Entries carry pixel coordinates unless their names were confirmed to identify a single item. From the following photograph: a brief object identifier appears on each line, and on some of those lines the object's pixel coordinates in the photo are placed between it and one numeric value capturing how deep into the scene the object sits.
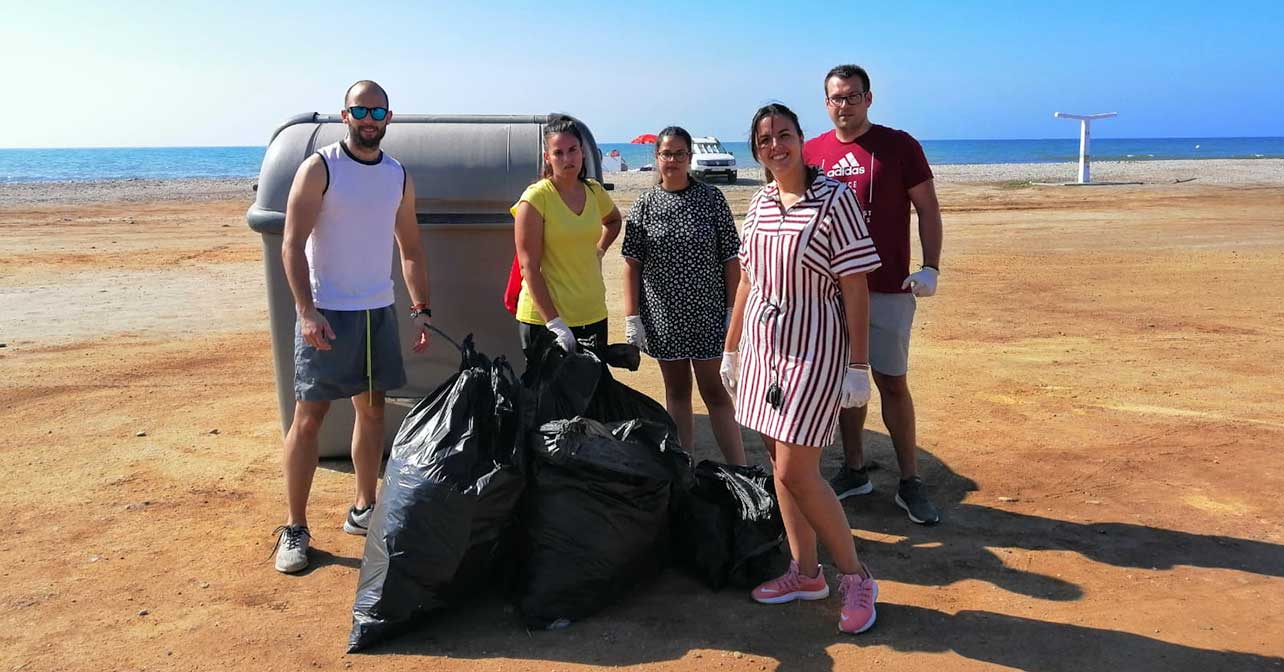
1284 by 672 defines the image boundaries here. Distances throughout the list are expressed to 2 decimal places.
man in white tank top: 3.60
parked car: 28.47
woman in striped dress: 3.03
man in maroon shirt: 4.00
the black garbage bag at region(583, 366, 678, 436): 3.72
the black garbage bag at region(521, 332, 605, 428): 3.56
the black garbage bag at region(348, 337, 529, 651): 3.15
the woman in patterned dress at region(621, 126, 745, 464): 4.07
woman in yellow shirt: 3.87
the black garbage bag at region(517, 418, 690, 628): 3.26
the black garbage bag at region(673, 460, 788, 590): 3.55
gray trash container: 4.59
